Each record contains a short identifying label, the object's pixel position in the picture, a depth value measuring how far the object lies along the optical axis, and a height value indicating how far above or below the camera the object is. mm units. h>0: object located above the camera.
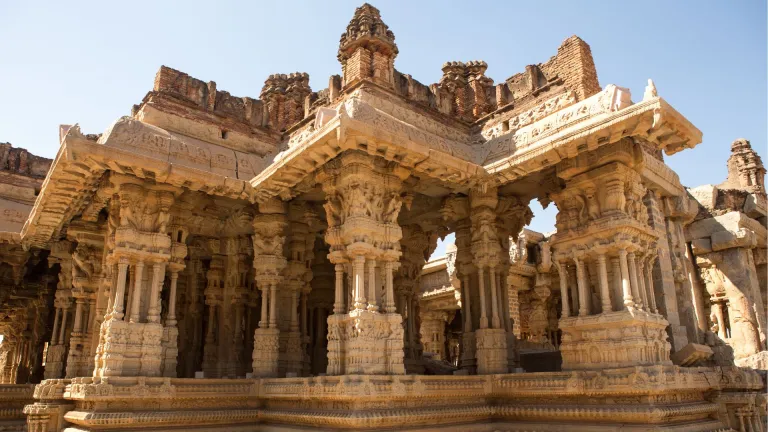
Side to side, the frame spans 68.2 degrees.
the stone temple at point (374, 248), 8812 +2133
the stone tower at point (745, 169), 18078 +5835
